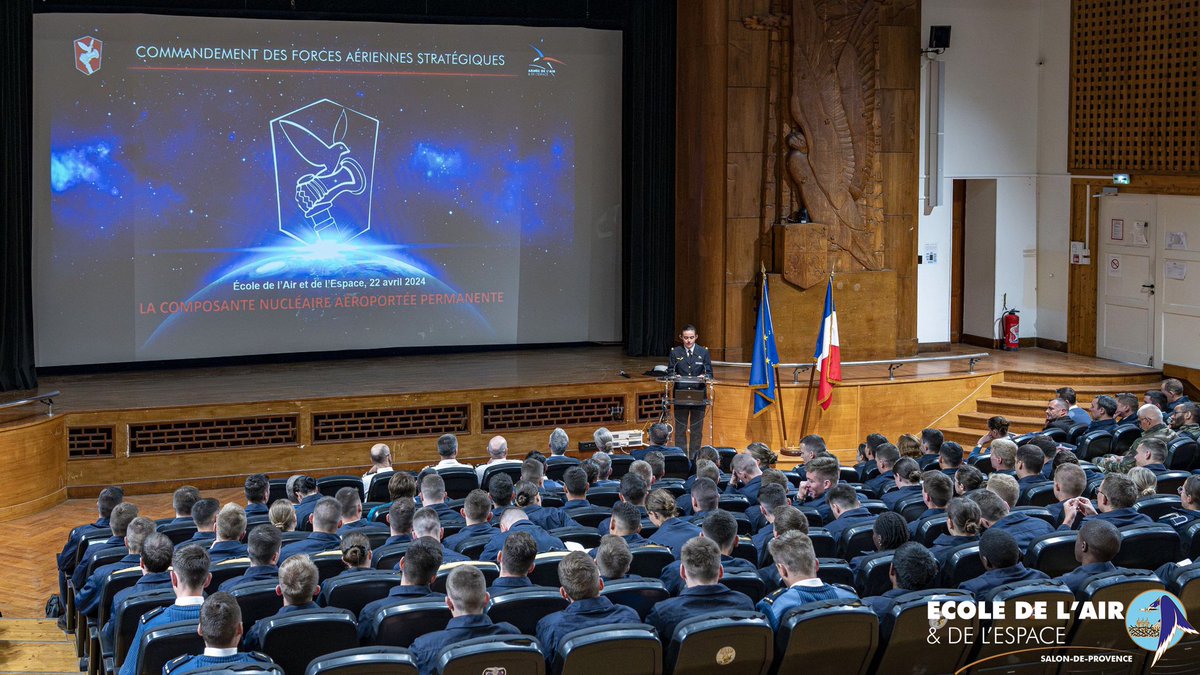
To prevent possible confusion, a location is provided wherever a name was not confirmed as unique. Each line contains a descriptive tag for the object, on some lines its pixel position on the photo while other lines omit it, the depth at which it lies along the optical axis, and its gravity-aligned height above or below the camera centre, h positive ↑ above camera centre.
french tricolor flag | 12.39 -0.79
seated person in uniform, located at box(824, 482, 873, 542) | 6.76 -1.20
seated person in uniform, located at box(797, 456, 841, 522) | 7.74 -1.16
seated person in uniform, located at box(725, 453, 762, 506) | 8.12 -1.20
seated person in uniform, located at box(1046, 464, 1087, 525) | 6.88 -1.06
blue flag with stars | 12.33 -0.91
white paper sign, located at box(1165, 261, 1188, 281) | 13.25 +0.03
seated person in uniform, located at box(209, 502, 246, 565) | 6.29 -1.21
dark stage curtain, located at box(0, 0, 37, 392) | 11.40 +0.60
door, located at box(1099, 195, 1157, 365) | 13.66 -0.07
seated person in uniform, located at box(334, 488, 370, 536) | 6.93 -1.18
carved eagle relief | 13.13 +1.45
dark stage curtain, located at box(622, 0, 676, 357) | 13.61 +0.96
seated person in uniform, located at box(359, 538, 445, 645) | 5.25 -1.20
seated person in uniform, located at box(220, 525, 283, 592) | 5.67 -1.18
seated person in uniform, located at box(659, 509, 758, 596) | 5.77 -1.13
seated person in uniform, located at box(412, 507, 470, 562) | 6.21 -1.15
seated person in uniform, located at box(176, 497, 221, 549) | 6.66 -1.21
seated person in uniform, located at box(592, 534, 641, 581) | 5.46 -1.15
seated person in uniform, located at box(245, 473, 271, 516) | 7.68 -1.25
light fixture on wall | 14.15 +2.44
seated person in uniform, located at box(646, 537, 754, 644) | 5.14 -1.21
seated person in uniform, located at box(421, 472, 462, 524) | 7.15 -1.17
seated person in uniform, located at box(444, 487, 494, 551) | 6.59 -1.19
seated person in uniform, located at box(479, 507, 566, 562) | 6.22 -1.22
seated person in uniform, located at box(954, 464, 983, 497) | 7.29 -1.10
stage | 10.98 -1.20
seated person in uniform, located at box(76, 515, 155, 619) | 6.23 -1.33
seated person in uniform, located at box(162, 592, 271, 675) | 4.53 -1.21
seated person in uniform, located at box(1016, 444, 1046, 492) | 7.94 -1.11
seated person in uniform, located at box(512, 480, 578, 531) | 6.94 -1.23
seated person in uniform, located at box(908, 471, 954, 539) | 6.92 -1.11
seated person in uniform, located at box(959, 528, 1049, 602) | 5.45 -1.18
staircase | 12.71 -1.16
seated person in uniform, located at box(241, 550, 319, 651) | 5.04 -1.16
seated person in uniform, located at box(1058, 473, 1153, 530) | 6.38 -1.08
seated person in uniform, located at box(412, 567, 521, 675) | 4.79 -1.23
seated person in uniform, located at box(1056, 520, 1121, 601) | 5.54 -1.12
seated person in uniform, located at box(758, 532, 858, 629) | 5.22 -1.19
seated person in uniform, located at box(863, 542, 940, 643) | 5.38 -1.17
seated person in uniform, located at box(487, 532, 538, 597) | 5.45 -1.16
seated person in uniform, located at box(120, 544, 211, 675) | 5.09 -1.19
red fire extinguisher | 14.77 -0.60
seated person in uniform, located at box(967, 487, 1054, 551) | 6.32 -1.16
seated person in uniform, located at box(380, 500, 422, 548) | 6.50 -1.19
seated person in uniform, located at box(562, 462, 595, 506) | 7.40 -1.16
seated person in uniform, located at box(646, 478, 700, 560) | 6.43 -1.21
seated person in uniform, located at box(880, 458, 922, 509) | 7.59 -1.17
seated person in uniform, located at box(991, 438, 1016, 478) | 8.15 -1.09
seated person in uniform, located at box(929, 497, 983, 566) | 6.14 -1.14
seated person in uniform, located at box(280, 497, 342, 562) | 6.30 -1.23
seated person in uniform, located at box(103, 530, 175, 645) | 5.71 -1.23
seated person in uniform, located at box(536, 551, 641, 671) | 4.95 -1.23
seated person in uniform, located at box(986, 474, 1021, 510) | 6.88 -1.08
